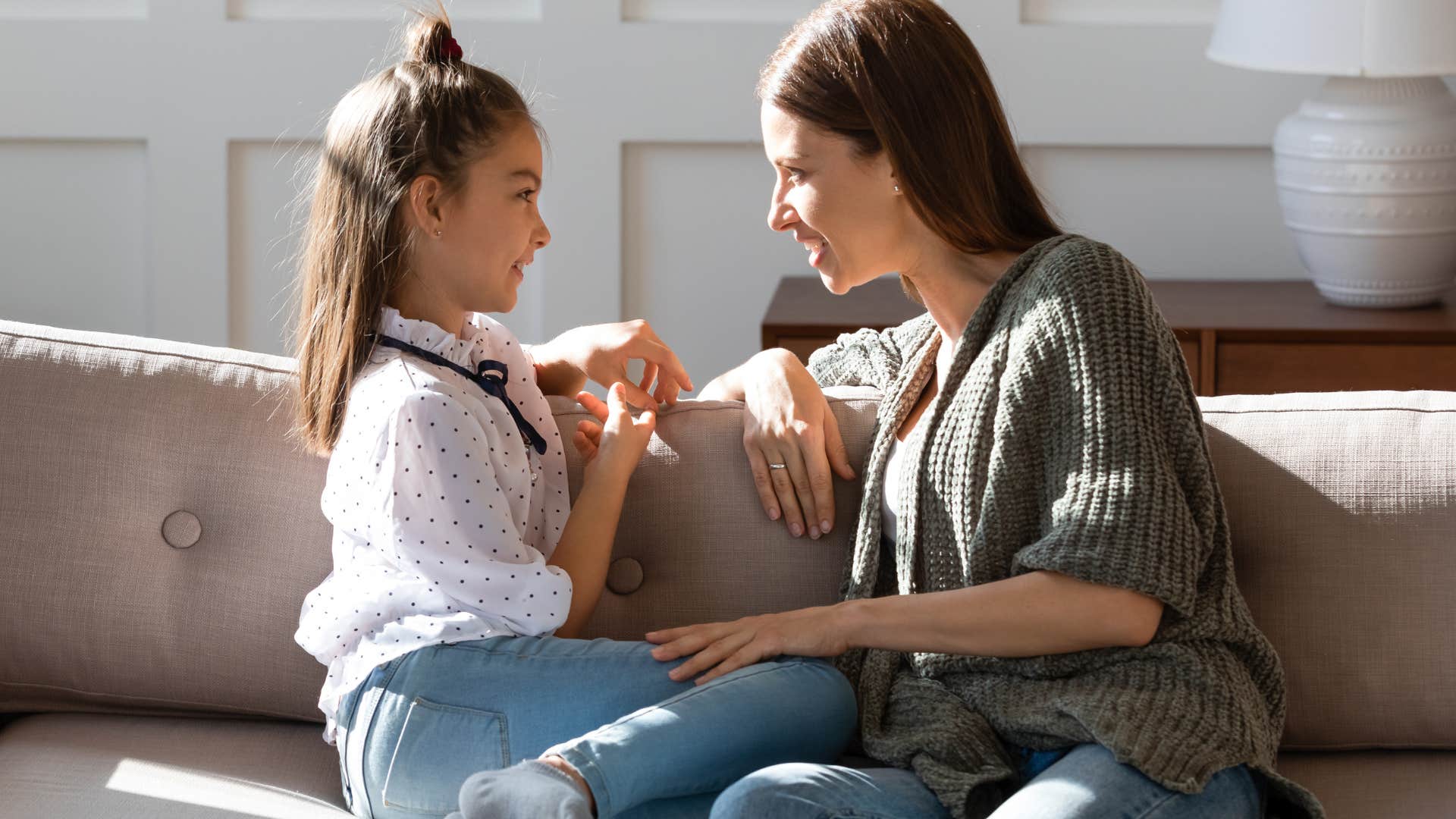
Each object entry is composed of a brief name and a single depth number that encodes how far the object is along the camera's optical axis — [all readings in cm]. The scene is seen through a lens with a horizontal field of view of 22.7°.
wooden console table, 379
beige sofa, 301
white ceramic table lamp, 375
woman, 282
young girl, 286
